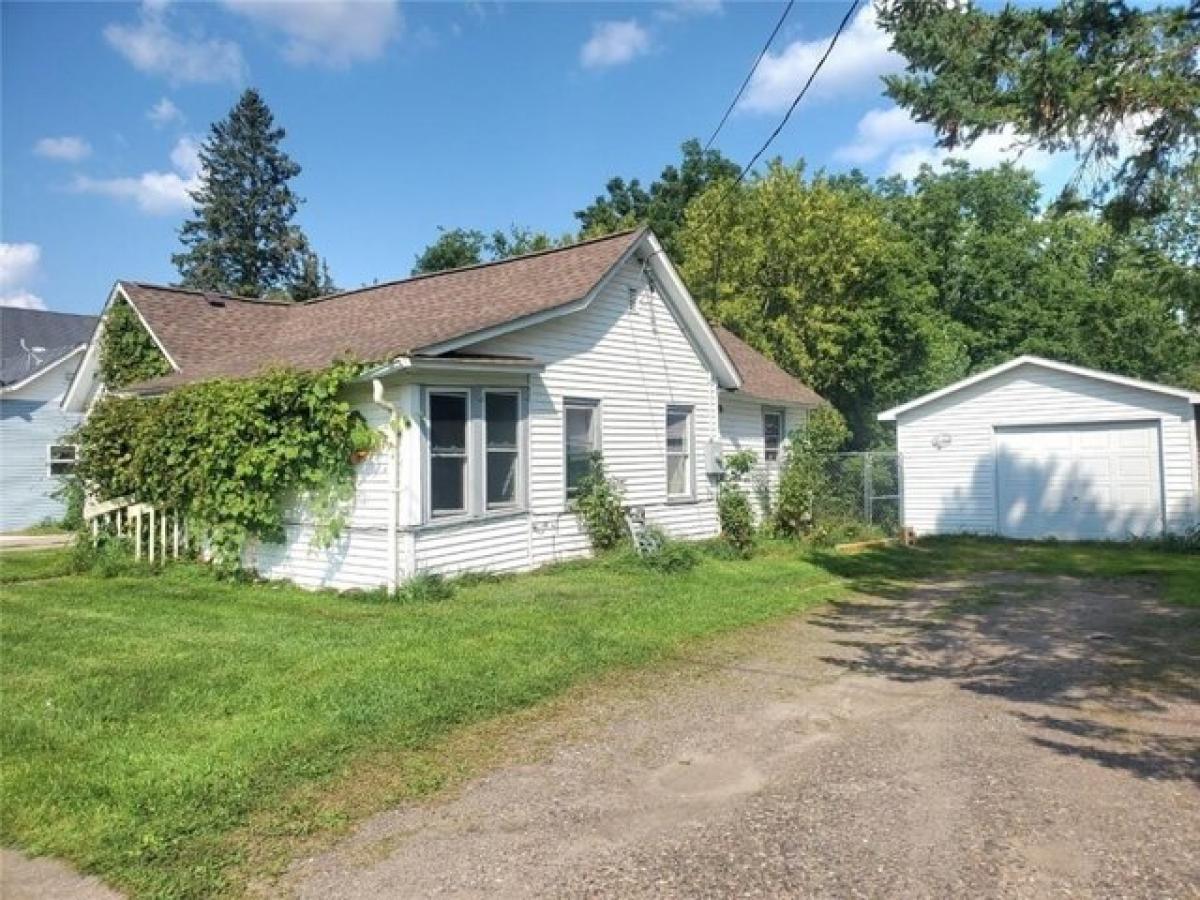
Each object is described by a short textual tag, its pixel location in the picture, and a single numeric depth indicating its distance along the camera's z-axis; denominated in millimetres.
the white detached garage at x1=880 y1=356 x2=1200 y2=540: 15688
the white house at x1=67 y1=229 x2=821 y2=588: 10375
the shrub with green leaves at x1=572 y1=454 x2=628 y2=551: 12727
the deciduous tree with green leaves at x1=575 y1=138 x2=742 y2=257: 37281
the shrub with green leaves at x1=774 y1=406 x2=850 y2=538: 16359
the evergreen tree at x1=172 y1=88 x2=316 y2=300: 44188
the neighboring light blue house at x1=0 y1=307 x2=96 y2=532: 20984
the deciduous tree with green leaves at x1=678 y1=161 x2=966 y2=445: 26312
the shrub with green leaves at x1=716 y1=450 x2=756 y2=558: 14652
